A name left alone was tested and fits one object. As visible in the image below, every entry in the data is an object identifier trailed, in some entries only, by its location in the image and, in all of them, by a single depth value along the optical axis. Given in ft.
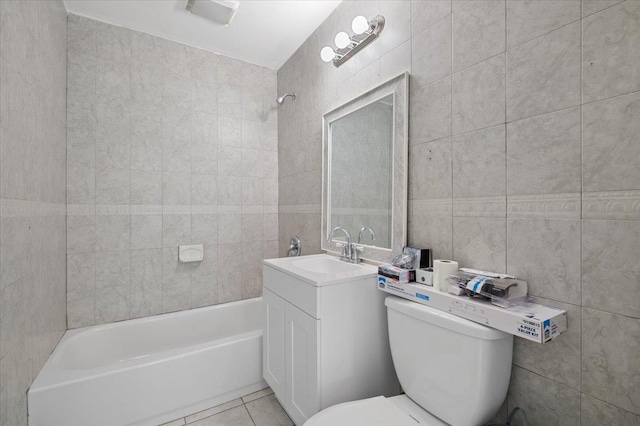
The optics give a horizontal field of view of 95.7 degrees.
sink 5.62
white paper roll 3.61
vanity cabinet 4.05
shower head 7.60
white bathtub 4.65
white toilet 3.00
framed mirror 4.72
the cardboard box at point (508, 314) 2.62
